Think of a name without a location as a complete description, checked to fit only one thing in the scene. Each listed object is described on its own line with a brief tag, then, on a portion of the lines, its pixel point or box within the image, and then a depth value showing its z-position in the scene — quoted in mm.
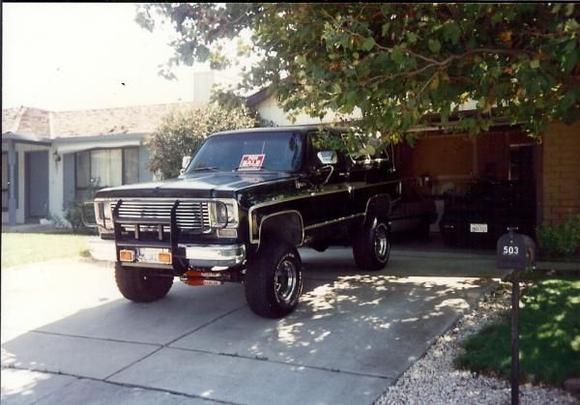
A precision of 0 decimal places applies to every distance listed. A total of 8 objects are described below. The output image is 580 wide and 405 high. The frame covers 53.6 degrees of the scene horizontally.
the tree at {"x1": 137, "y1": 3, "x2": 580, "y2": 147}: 3945
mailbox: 3818
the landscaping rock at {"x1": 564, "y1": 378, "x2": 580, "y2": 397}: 4039
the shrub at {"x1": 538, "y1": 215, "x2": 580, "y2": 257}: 9023
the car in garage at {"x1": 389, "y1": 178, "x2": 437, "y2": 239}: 10688
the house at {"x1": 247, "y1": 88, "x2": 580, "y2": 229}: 7172
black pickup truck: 5555
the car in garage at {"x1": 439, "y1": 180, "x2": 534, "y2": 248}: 10102
